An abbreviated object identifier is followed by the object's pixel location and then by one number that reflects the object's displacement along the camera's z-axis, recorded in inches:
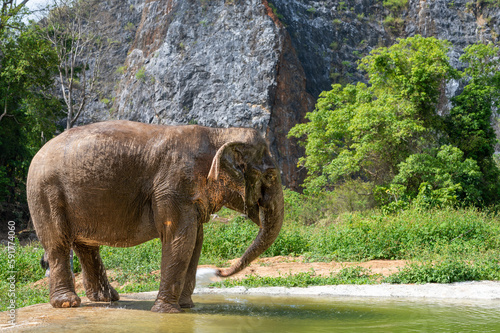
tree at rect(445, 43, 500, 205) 881.5
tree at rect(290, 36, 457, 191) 853.2
